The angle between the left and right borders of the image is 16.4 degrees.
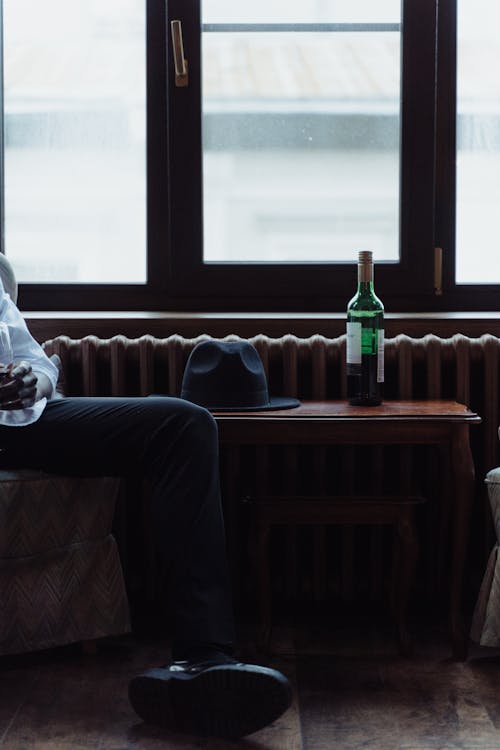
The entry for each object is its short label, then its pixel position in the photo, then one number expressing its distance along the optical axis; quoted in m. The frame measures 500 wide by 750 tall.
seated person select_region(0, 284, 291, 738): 2.95
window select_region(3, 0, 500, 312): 4.67
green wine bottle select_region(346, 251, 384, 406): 3.87
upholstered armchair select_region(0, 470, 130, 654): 3.50
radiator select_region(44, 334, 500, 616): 4.28
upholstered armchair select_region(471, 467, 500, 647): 3.55
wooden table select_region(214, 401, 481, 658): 3.60
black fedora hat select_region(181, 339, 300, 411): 3.80
